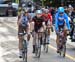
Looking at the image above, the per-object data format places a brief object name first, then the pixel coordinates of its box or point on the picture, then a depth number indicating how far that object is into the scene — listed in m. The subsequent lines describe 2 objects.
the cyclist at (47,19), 17.73
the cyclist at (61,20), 15.70
